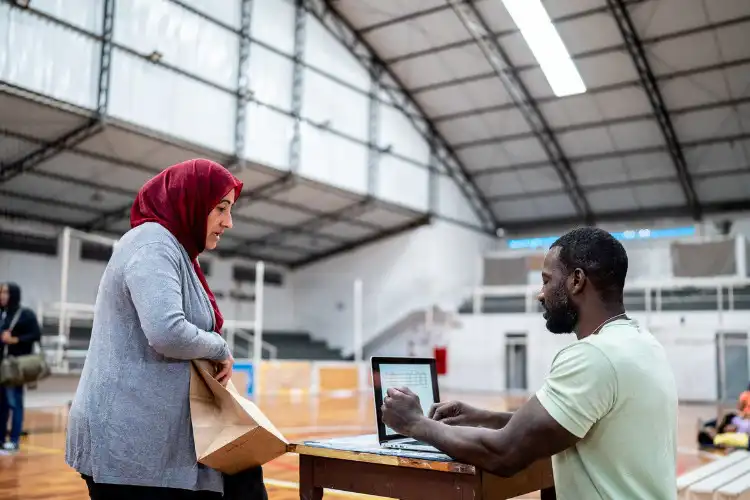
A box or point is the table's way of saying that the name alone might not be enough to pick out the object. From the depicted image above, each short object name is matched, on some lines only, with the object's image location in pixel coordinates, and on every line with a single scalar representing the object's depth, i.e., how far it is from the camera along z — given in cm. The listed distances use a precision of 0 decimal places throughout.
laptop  274
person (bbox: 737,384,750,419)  912
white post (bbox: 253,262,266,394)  1688
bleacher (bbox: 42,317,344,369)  2416
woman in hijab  214
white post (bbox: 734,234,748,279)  2332
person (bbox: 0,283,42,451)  787
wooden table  234
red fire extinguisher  2458
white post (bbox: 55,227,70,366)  1209
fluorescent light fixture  1886
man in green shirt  187
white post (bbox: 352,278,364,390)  2339
